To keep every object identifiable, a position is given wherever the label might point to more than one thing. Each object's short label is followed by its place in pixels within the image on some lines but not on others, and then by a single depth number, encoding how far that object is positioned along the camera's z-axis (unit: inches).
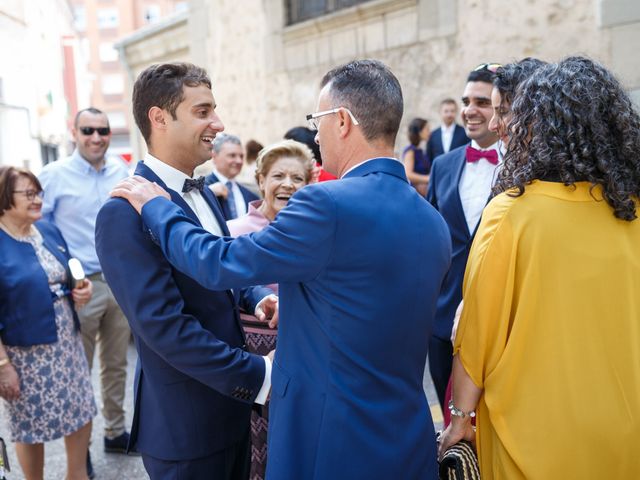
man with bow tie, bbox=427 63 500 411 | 136.5
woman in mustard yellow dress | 77.4
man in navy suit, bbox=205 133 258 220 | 229.0
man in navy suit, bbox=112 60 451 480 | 71.3
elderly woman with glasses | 147.8
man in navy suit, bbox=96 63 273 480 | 82.5
